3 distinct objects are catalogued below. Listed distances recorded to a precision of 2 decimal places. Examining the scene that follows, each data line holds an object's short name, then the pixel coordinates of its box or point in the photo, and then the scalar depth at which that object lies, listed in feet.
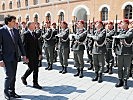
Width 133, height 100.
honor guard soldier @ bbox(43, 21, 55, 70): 35.58
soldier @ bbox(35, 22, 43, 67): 38.87
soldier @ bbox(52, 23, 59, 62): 36.23
